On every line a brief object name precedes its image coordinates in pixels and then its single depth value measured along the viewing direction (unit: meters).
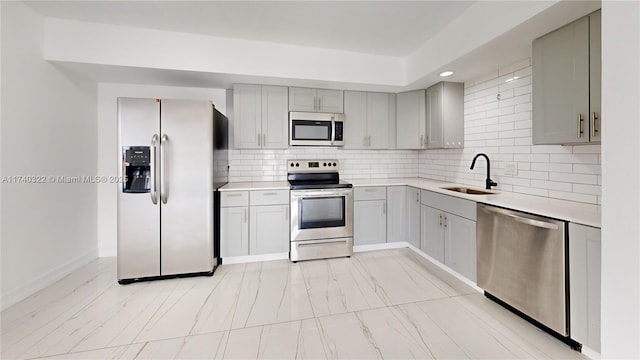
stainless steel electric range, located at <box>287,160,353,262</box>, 3.12
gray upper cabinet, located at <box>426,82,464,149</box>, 3.26
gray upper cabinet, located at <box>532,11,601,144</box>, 1.64
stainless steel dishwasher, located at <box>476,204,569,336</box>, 1.68
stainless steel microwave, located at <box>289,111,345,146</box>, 3.37
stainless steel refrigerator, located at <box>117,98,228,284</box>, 2.52
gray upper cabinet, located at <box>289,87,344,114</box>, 3.38
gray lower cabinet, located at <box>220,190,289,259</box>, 2.99
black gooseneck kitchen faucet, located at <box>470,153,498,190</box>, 2.83
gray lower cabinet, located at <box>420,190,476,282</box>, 2.42
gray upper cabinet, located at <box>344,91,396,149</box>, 3.62
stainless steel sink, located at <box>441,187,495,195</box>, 2.79
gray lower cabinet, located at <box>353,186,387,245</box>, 3.37
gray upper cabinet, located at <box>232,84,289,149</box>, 3.25
